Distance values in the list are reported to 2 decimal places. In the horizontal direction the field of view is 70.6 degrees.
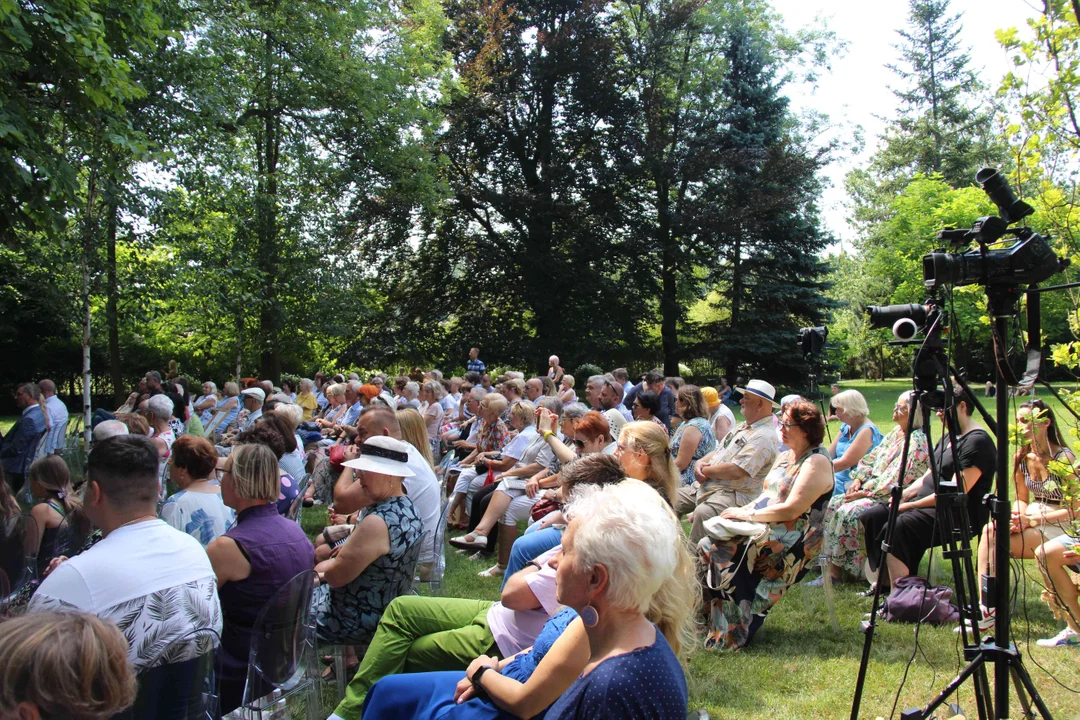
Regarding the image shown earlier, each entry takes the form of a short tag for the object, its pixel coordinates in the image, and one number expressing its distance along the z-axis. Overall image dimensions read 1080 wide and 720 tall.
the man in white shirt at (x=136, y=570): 2.56
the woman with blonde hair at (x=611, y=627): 1.90
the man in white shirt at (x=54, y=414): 9.45
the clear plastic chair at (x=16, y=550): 4.27
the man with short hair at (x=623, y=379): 11.51
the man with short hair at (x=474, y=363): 16.52
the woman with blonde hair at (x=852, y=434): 6.12
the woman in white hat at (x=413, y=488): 4.19
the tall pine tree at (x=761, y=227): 23.47
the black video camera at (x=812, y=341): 4.27
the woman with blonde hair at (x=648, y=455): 4.30
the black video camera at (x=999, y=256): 2.64
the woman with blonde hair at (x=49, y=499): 4.70
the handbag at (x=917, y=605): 4.74
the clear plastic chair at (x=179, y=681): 2.54
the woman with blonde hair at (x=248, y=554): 3.29
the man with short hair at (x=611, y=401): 8.04
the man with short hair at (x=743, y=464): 5.31
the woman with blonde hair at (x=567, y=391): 9.78
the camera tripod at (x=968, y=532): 2.58
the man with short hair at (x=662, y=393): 9.00
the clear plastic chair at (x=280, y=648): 3.09
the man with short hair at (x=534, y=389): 9.76
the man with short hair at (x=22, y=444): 9.14
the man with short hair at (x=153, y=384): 11.21
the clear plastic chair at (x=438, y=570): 5.18
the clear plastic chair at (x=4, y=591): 3.61
